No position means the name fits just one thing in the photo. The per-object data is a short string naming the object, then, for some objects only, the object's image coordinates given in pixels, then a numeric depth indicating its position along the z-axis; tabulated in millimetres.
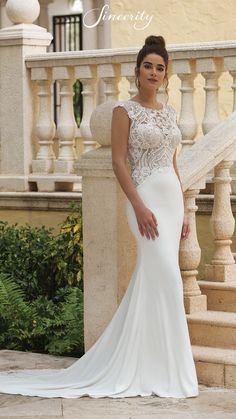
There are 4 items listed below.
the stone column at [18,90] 12504
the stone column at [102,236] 9151
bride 8701
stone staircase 8926
